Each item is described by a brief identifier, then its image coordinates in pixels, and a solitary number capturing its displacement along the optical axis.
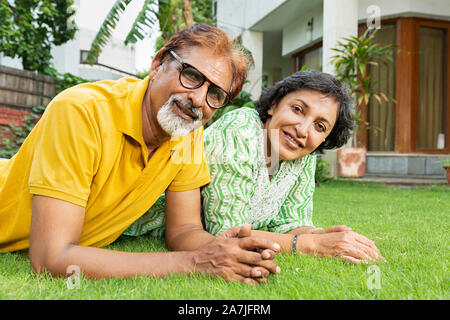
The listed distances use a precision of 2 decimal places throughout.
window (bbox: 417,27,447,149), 8.50
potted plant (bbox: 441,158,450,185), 6.69
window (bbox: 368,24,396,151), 8.58
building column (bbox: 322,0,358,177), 7.95
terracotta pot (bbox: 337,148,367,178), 7.50
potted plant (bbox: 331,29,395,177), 7.29
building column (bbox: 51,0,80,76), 14.41
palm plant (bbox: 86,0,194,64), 7.06
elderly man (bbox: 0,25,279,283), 1.54
